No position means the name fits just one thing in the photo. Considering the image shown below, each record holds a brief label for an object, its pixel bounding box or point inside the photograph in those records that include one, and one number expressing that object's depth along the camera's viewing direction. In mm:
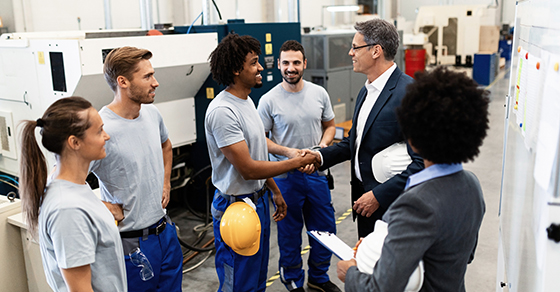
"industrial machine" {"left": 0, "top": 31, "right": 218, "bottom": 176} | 2994
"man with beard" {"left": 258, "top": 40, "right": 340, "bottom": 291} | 3066
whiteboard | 1165
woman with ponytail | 1396
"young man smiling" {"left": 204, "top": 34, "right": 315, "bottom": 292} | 2320
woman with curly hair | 1153
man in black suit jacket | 2135
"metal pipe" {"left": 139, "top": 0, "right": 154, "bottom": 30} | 4324
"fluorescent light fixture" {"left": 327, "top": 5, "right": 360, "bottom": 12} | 6405
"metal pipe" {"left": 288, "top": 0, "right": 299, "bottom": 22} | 5566
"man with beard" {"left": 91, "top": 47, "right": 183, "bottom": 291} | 2041
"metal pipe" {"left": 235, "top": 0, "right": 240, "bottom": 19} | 9737
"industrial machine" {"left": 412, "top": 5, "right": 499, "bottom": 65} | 12047
